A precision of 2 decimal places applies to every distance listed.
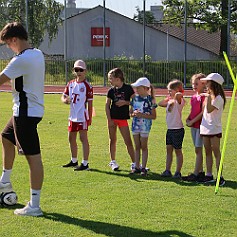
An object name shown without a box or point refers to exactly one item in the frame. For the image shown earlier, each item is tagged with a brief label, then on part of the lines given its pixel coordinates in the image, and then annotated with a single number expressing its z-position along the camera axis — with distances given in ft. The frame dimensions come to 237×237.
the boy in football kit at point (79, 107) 30.78
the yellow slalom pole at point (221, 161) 23.77
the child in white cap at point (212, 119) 26.16
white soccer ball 22.31
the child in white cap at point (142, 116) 28.84
